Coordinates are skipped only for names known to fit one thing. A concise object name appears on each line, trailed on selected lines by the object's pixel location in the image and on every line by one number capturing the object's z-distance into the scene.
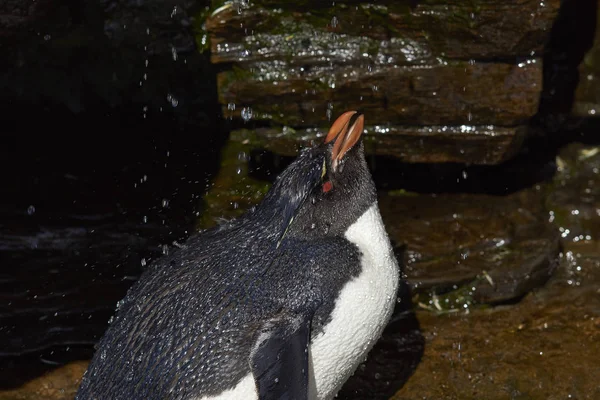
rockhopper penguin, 5.86
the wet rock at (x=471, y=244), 8.34
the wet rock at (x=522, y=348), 7.30
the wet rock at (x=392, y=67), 7.51
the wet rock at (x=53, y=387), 7.54
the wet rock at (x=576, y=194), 9.08
